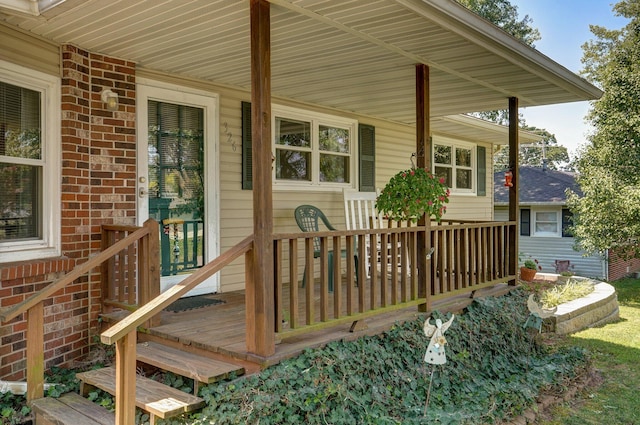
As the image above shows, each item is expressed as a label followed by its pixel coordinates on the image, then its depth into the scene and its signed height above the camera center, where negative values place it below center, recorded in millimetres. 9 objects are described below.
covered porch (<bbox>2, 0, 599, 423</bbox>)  3074 +1125
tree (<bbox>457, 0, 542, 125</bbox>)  17609 +6960
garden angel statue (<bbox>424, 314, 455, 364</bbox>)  3291 -917
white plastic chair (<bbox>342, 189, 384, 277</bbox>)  6140 -21
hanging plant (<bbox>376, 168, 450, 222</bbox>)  4324 +116
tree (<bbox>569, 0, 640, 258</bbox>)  10391 +1007
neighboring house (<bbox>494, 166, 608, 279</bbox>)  14875 -613
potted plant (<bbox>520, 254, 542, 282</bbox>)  8203 -1049
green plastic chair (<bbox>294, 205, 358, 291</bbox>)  5581 -112
